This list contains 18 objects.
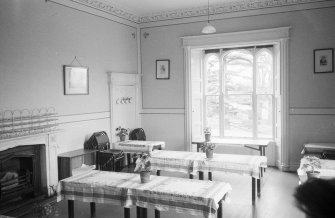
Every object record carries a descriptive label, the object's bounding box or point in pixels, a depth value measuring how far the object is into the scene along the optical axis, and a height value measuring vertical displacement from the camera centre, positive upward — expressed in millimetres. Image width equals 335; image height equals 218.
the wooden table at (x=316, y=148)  6987 -969
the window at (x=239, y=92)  8742 +280
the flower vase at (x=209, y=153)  6156 -906
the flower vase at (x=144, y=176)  4664 -987
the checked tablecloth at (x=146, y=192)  4102 -1138
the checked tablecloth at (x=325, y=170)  4898 -1050
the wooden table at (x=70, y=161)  6445 -1091
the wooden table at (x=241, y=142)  7611 -926
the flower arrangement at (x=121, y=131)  8102 -652
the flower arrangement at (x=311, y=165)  4855 -913
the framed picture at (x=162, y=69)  9166 +923
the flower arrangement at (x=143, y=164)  4695 -837
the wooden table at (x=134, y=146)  7629 -951
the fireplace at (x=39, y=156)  5672 -886
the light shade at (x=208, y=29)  6816 +1468
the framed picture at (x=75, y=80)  6824 +504
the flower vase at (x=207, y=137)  7709 -774
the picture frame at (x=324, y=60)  7445 +893
